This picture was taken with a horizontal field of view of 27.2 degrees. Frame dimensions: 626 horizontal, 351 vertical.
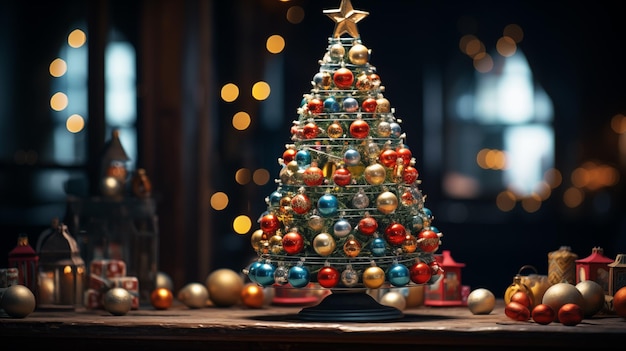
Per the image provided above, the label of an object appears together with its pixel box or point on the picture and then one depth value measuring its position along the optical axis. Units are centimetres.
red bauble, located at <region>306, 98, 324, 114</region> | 451
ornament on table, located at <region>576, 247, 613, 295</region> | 468
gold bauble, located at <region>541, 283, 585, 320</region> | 437
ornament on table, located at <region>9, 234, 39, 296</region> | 490
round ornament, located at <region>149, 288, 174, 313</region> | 500
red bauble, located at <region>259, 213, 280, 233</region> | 451
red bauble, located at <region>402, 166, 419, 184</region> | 452
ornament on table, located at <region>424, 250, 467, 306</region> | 501
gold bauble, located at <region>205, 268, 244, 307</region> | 506
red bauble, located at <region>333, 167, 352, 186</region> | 439
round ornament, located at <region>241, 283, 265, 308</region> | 501
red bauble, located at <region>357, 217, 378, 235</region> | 436
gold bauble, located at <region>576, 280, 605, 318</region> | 448
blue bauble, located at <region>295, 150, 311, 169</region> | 445
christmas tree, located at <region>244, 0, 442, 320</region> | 439
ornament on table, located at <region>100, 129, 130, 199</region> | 534
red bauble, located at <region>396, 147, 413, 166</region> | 451
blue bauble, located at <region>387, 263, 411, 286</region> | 437
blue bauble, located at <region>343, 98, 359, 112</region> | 449
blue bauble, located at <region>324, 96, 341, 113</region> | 450
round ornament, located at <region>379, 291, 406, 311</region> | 486
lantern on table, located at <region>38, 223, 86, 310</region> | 500
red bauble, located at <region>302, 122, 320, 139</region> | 448
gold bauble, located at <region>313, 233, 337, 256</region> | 435
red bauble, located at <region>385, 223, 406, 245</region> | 439
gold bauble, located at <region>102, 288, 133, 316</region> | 474
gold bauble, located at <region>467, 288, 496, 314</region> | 469
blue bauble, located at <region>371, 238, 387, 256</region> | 438
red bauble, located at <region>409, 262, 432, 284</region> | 444
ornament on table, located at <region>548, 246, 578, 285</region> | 476
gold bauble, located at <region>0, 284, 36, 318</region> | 461
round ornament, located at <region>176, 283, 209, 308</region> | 504
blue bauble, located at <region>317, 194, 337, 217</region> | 436
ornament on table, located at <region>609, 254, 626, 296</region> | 459
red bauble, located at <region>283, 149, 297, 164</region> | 456
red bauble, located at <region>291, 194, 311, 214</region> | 440
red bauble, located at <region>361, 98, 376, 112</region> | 451
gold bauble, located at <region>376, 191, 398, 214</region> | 439
